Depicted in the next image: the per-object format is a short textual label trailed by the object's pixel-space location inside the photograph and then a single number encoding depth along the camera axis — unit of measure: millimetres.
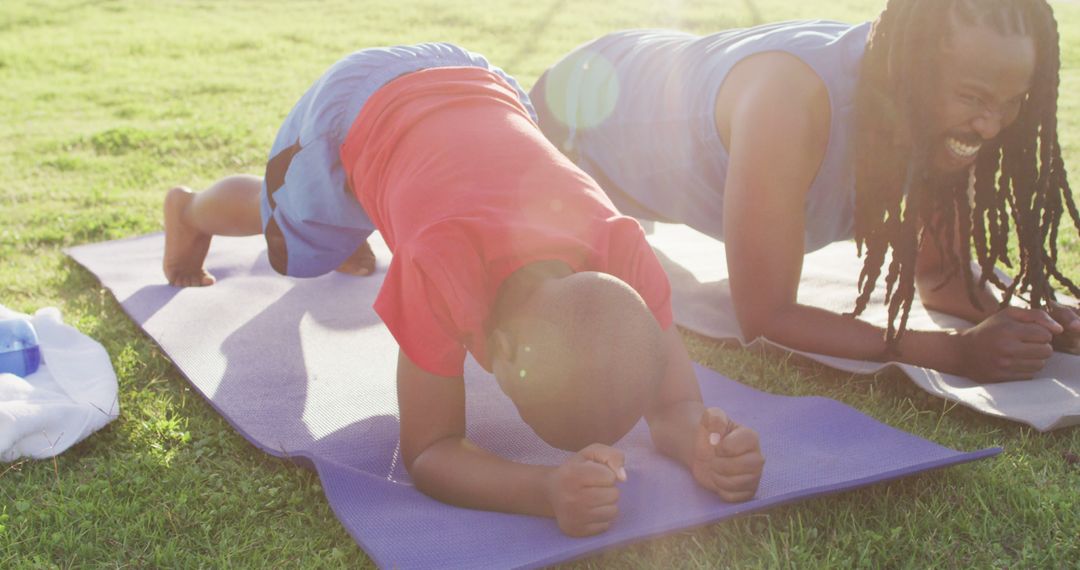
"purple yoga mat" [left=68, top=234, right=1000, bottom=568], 1933
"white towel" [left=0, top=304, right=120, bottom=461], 2359
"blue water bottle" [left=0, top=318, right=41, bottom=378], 2682
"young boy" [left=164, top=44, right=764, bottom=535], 1733
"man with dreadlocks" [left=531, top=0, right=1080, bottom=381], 2463
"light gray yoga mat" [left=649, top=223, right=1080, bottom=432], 2502
